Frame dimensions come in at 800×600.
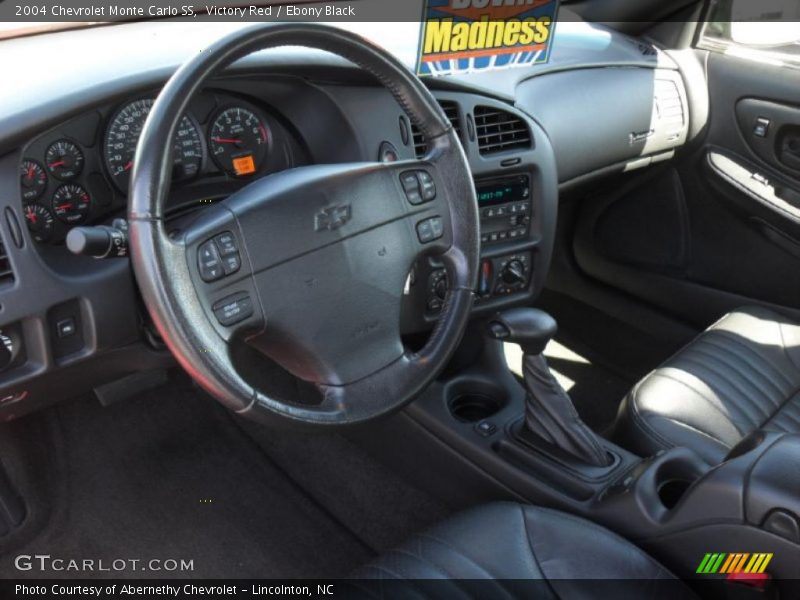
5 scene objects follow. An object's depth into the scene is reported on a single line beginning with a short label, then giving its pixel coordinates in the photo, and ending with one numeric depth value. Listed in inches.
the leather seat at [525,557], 50.7
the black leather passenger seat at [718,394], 69.5
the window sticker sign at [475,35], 74.7
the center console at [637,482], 50.1
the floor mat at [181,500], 76.1
